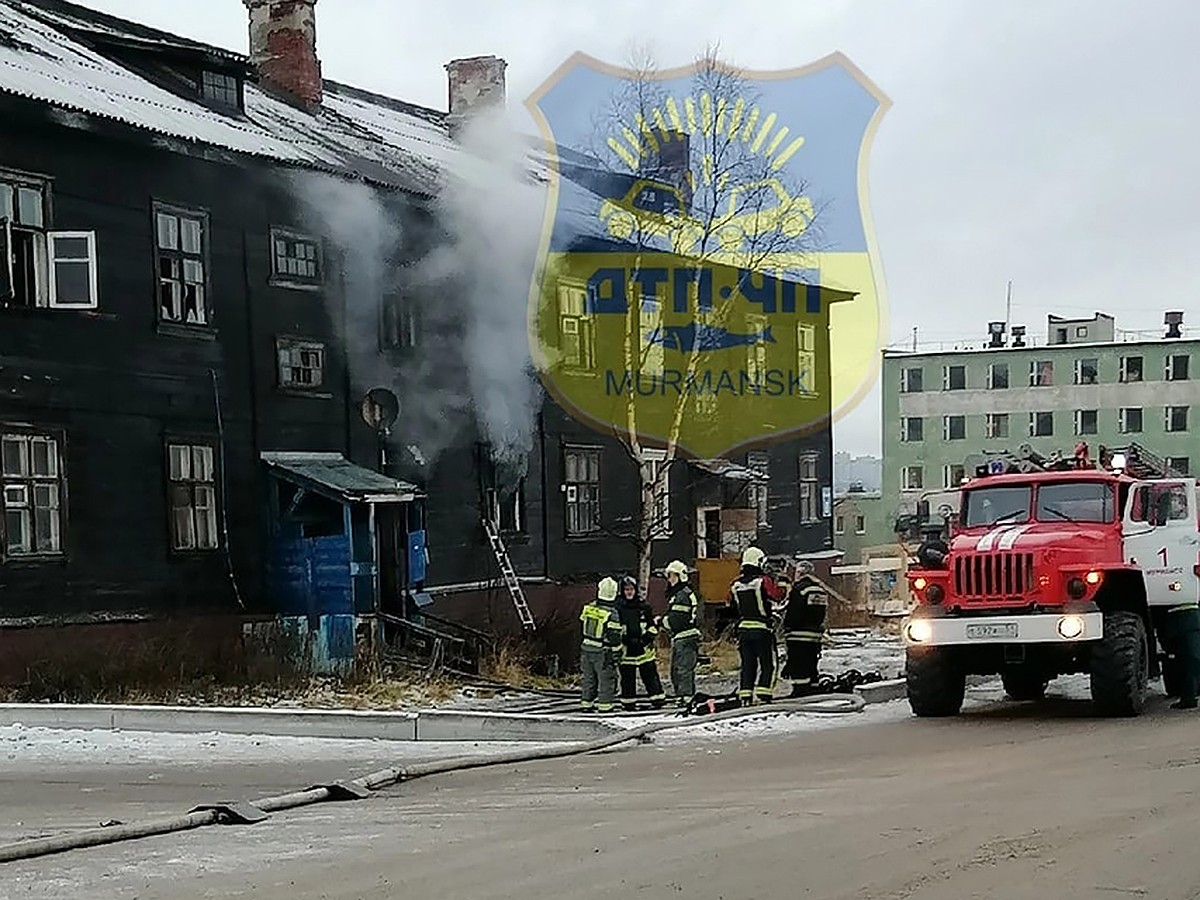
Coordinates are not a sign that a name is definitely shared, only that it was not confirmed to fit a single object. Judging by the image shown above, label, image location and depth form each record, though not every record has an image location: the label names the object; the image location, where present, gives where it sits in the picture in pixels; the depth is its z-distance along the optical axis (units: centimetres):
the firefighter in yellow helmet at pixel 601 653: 1640
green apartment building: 6944
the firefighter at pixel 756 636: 1605
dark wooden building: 1870
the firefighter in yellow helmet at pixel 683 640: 1650
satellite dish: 2358
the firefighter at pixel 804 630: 1694
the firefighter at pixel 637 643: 1684
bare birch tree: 2172
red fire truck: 1450
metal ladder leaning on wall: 2603
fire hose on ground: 850
